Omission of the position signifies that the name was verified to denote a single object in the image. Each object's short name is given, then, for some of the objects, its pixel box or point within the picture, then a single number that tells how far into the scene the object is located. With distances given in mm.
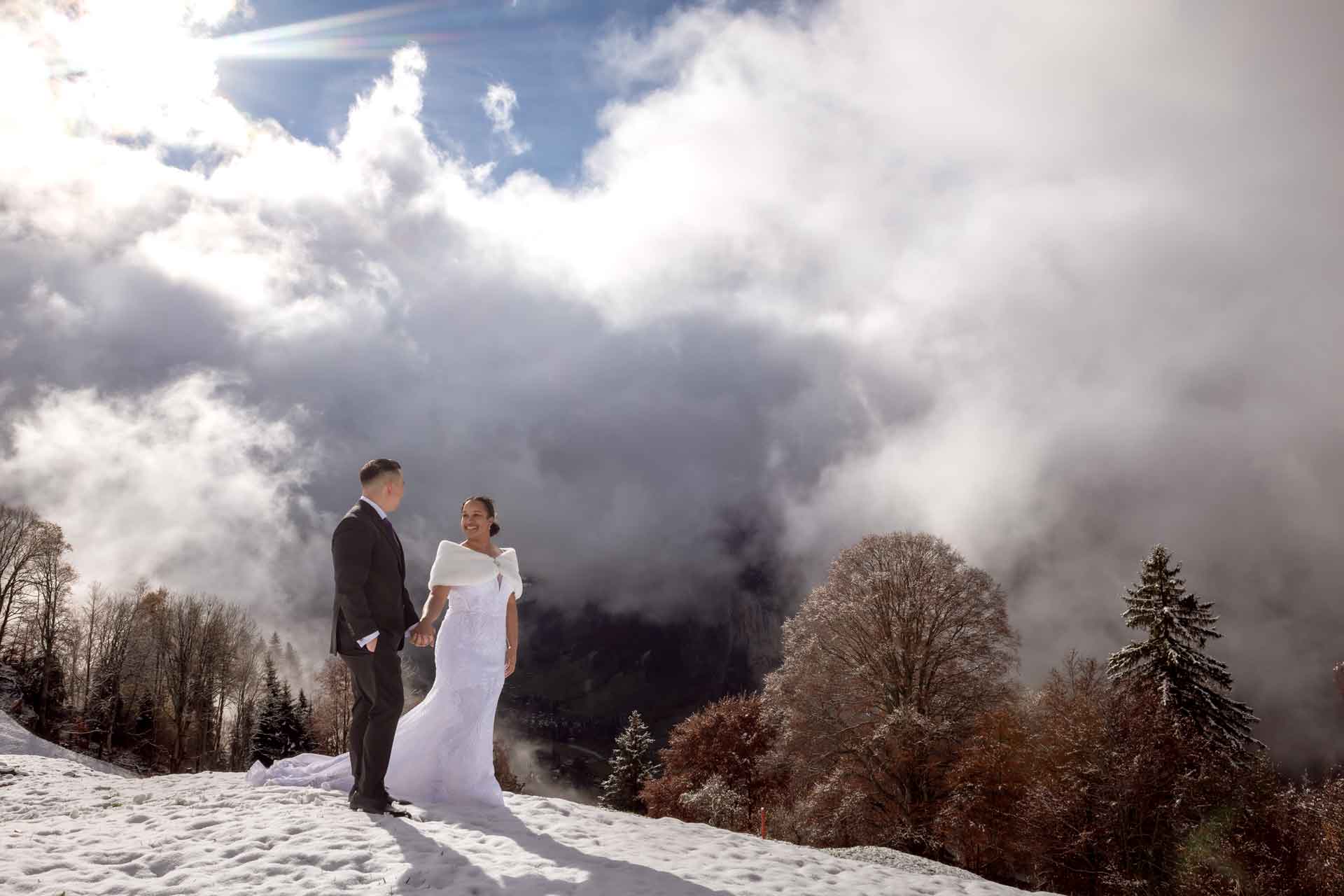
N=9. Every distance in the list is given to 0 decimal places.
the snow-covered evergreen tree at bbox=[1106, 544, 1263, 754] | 29344
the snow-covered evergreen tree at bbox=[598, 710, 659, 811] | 57656
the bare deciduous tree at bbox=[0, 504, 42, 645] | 48281
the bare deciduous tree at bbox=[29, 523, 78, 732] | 50250
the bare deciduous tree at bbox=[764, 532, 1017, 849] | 26594
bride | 9000
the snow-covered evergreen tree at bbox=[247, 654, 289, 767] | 52812
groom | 7789
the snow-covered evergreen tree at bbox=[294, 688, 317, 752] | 54569
